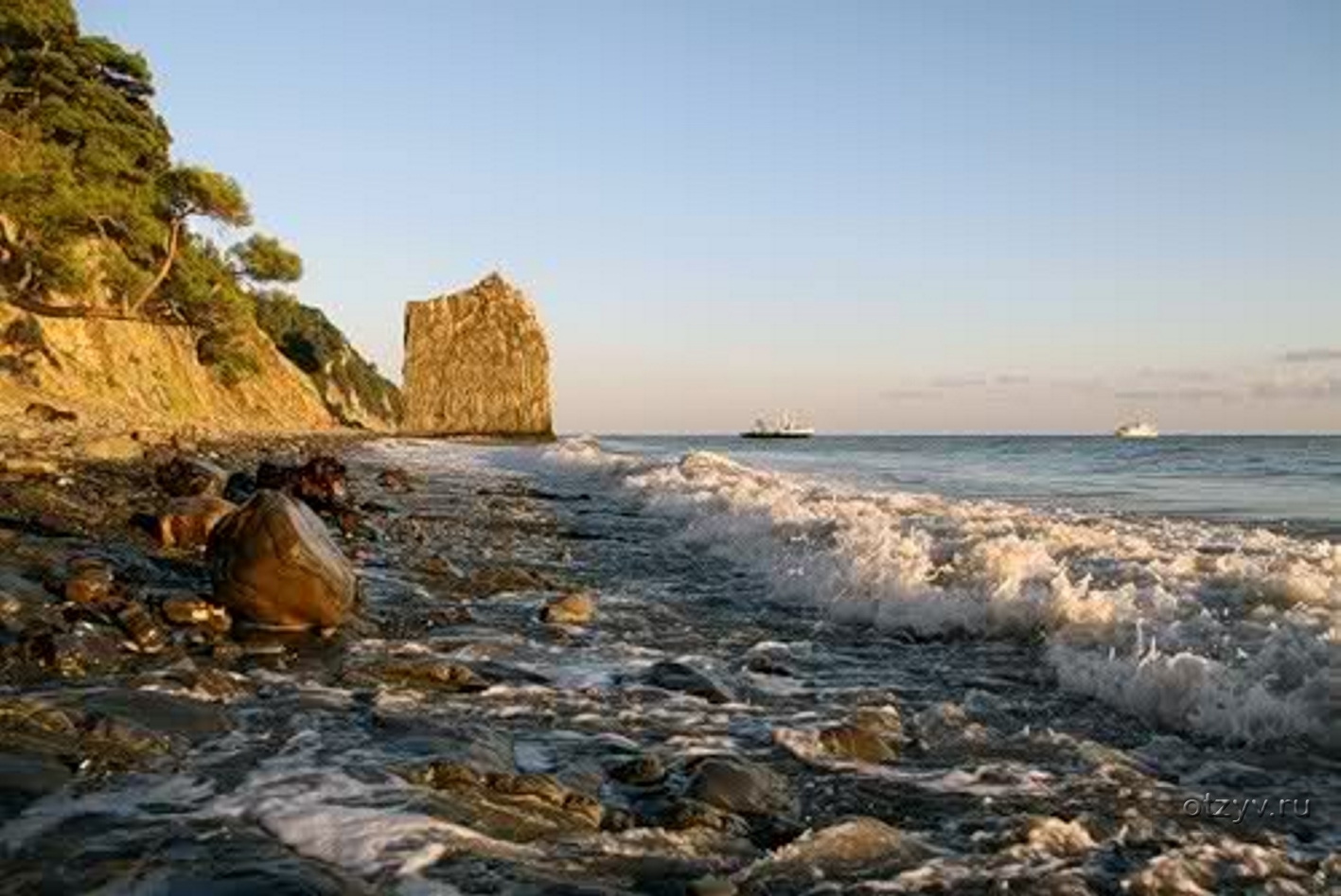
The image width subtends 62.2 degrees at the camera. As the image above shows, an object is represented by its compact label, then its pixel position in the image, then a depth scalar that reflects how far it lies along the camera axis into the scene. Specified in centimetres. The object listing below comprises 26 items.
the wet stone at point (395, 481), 2156
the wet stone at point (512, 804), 434
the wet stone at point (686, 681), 665
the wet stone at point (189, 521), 1010
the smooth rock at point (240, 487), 1389
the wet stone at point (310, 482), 1388
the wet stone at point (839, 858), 391
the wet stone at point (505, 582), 1028
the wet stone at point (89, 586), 745
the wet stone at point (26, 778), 416
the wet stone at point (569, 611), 885
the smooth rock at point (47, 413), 2478
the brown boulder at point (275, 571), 770
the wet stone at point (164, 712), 521
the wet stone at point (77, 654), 609
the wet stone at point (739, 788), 467
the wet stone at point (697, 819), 439
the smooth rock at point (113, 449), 1730
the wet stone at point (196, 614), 740
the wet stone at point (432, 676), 655
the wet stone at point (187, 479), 1351
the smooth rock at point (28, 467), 1297
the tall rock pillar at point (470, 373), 8731
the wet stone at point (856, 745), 552
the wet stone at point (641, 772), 499
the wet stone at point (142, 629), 678
